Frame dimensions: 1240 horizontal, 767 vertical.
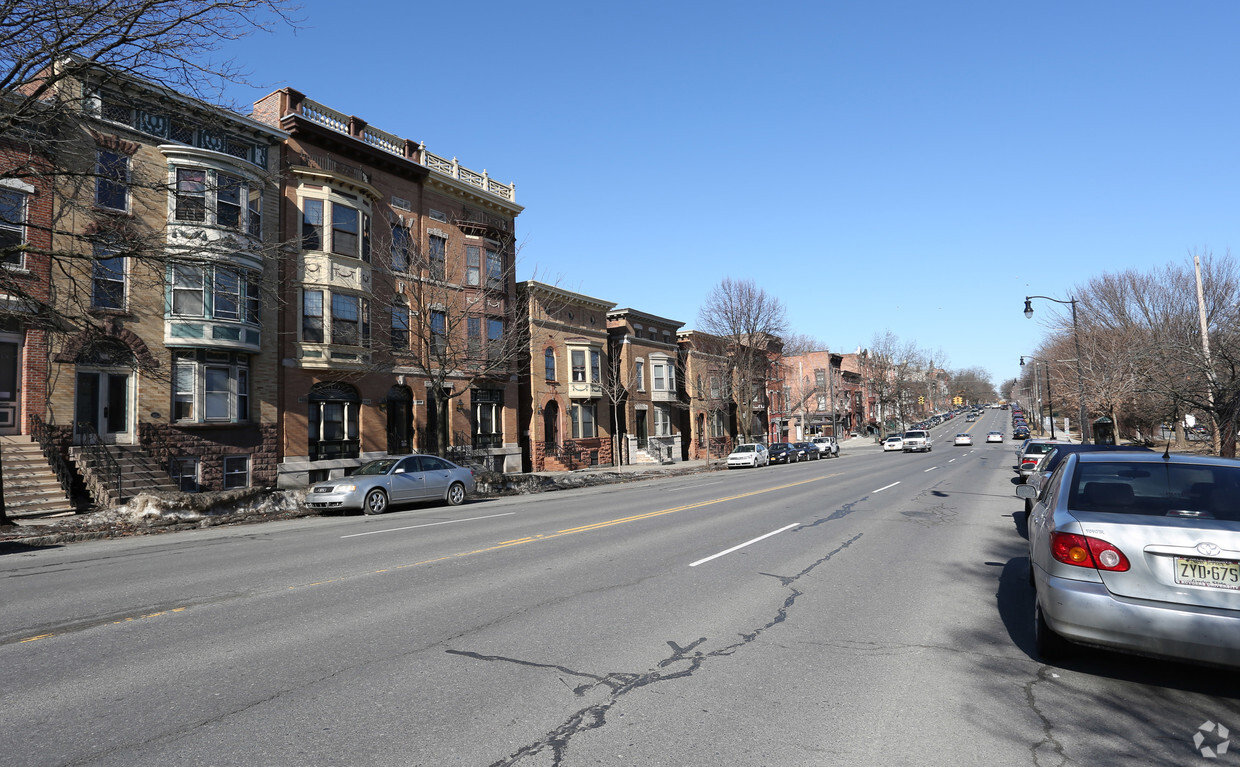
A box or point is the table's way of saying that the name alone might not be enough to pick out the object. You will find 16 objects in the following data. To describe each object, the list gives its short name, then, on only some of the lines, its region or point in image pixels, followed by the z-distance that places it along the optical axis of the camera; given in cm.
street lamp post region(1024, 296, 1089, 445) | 3272
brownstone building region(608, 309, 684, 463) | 4459
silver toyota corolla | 423
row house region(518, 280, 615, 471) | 3709
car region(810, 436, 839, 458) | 5303
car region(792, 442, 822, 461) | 5043
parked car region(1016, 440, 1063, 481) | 2016
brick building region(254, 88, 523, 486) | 2420
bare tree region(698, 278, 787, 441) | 4725
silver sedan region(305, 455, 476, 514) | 1655
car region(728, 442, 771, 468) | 4000
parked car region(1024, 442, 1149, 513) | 1115
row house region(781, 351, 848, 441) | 8312
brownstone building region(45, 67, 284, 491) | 1895
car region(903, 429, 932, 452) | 5431
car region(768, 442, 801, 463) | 4650
